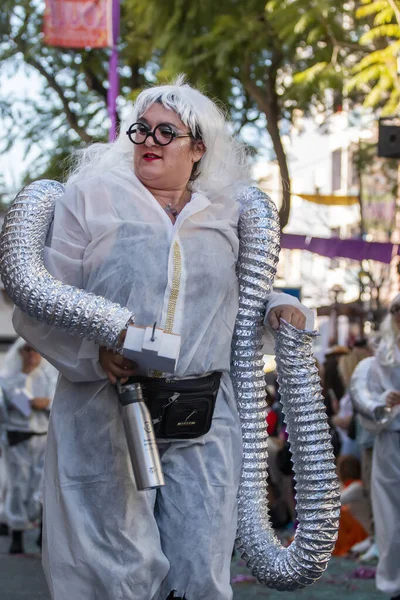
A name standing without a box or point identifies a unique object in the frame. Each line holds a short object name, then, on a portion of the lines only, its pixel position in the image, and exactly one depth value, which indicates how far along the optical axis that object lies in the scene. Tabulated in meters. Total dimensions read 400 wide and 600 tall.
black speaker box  10.69
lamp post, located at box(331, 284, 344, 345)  26.31
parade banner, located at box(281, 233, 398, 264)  18.27
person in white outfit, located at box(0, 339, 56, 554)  11.95
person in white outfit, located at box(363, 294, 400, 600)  8.47
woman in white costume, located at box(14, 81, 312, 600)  4.54
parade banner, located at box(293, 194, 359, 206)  20.48
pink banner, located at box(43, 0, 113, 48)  16.20
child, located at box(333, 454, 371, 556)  11.78
